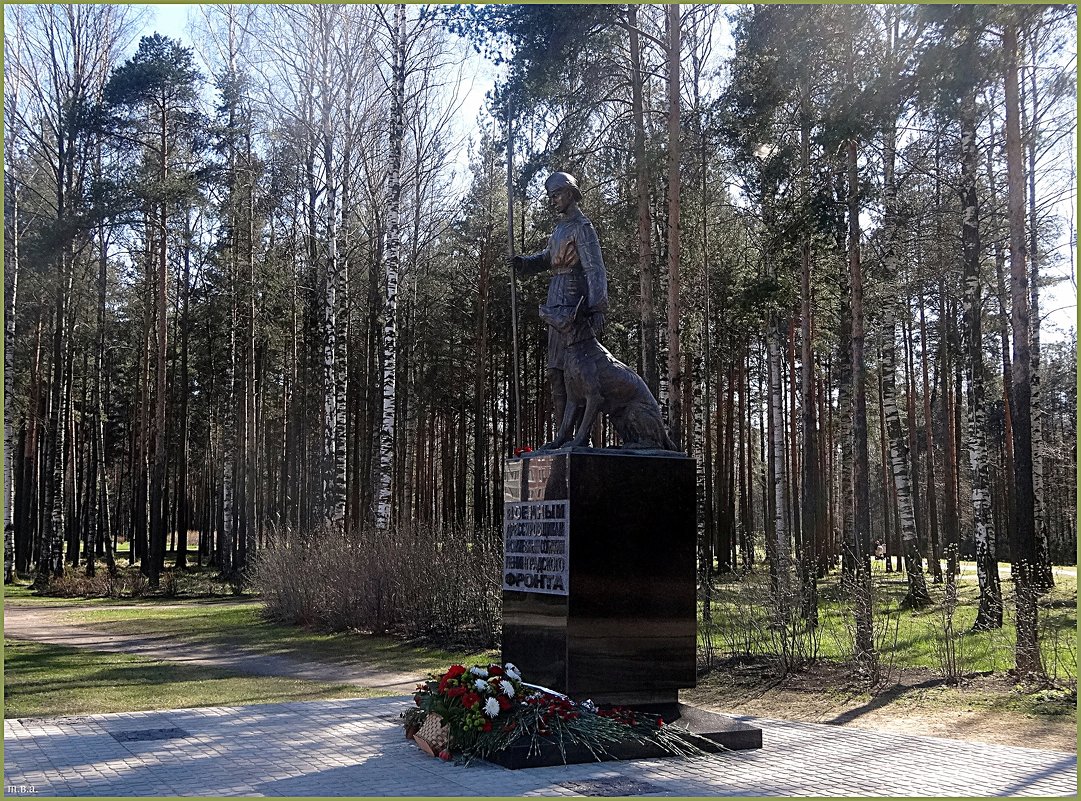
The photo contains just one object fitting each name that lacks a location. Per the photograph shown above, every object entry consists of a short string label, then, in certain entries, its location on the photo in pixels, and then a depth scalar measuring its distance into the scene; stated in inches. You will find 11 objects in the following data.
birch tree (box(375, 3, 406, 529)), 768.9
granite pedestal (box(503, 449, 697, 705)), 317.7
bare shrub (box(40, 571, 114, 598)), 1046.4
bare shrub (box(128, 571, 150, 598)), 1061.8
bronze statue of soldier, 350.9
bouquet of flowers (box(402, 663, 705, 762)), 286.5
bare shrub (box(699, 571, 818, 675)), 518.6
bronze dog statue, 350.9
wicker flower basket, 292.0
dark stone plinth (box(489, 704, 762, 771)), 279.7
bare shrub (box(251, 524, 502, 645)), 658.8
